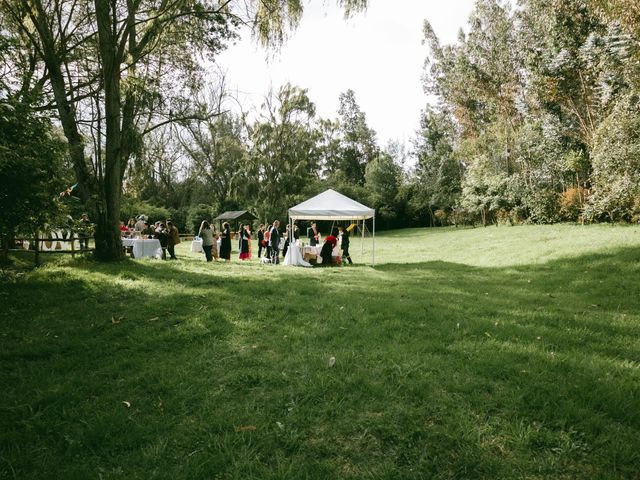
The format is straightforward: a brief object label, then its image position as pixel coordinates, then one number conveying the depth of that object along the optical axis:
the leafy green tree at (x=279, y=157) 37.75
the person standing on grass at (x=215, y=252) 17.20
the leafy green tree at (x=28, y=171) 6.52
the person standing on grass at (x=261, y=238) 17.97
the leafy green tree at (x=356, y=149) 53.69
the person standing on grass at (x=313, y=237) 16.51
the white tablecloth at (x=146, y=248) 16.44
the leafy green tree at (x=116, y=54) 10.53
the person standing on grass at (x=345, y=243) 15.02
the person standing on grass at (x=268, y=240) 16.53
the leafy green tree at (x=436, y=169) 38.78
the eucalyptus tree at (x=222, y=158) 43.53
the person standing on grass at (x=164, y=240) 15.25
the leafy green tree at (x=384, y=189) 42.28
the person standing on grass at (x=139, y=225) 18.56
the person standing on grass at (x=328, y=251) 14.54
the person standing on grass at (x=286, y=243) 16.88
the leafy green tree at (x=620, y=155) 15.09
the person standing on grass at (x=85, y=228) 8.77
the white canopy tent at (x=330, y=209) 14.08
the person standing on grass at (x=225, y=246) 15.84
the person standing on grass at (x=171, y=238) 15.30
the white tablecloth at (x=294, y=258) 14.73
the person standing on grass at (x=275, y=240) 15.40
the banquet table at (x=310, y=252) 15.22
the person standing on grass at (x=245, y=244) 16.97
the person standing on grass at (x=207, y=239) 14.79
